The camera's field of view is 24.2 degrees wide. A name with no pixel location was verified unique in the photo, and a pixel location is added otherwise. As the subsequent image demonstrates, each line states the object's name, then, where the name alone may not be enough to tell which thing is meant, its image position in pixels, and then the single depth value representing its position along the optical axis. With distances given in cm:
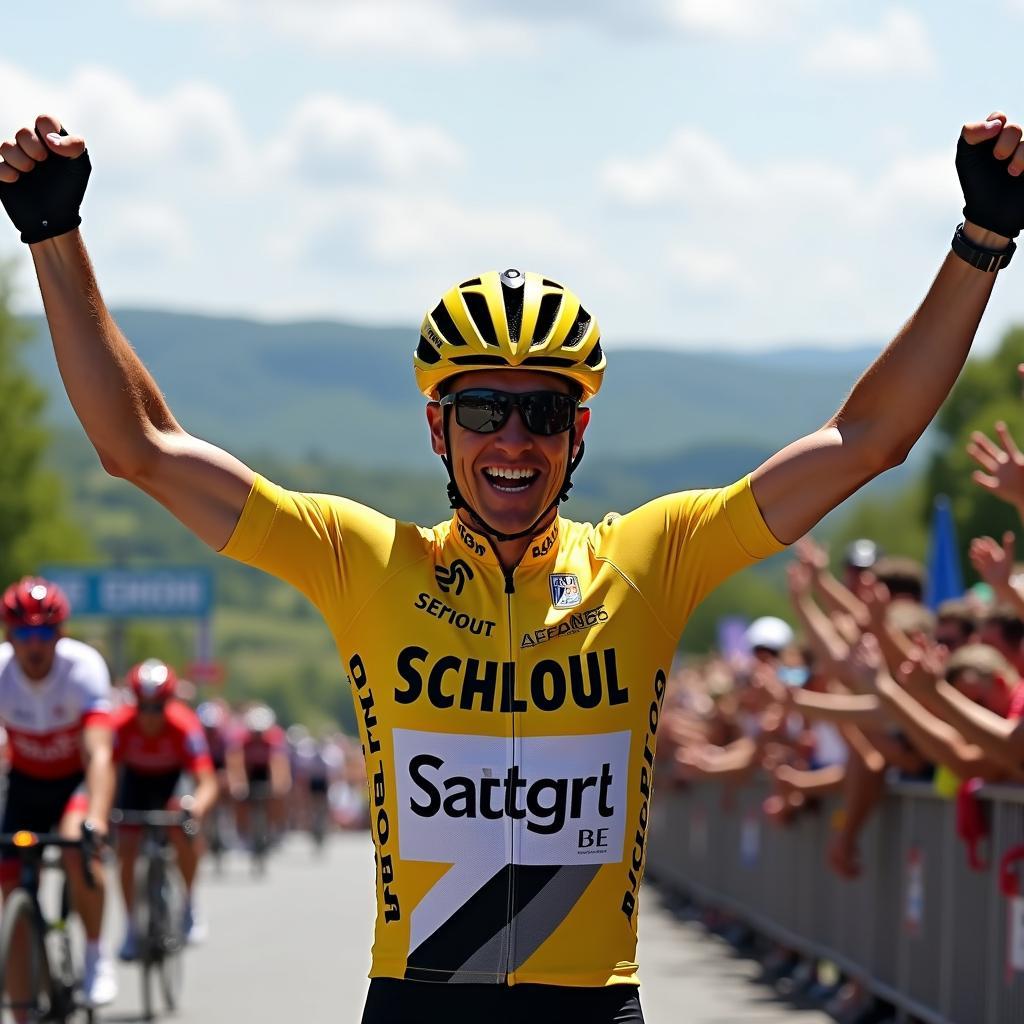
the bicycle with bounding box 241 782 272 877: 3023
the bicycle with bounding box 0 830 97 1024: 1035
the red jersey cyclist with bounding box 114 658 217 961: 1440
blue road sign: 5666
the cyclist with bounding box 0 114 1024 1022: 414
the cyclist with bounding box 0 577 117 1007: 1077
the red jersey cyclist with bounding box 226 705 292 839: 3206
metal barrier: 942
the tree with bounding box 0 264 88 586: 7581
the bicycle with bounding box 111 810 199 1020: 1332
